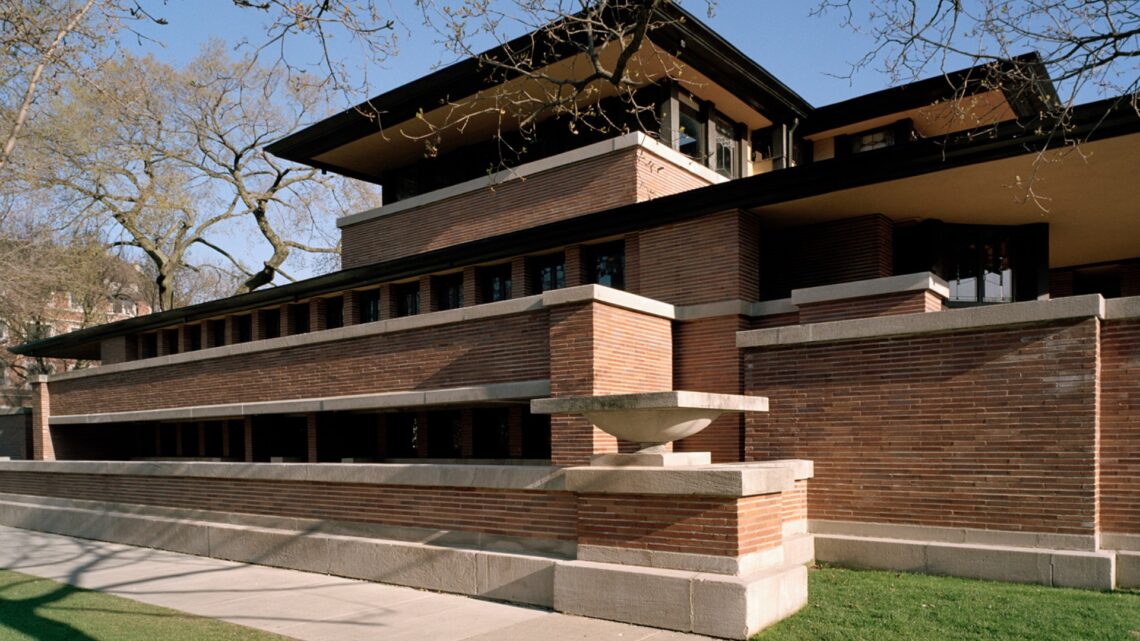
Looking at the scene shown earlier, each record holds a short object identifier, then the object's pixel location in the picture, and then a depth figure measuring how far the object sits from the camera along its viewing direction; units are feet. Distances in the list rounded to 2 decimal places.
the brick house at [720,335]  32.76
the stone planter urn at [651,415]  29.60
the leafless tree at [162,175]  93.30
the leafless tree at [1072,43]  24.99
